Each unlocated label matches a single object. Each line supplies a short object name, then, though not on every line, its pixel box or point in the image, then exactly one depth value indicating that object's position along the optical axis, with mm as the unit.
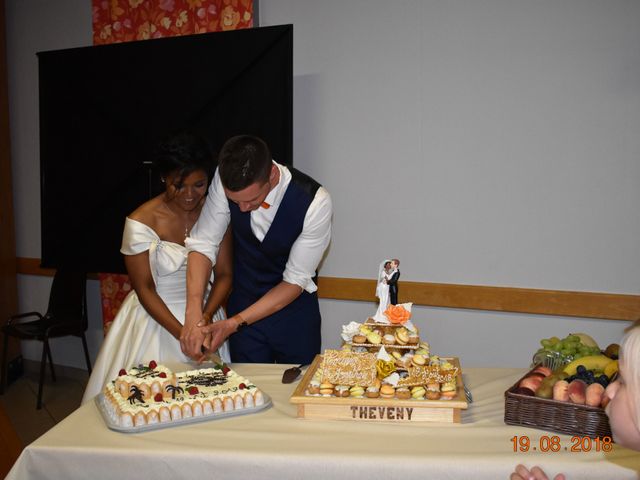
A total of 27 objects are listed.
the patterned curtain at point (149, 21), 3818
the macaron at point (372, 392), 1730
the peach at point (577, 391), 1602
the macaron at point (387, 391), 1731
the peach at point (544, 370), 1823
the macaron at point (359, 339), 1926
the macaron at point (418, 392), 1718
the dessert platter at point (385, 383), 1701
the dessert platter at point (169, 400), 1685
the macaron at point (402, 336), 1898
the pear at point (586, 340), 2057
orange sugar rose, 1941
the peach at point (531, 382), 1715
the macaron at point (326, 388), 1753
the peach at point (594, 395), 1578
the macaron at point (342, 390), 1742
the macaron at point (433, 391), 1707
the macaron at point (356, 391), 1741
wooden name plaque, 1686
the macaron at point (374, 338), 1910
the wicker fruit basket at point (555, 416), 1571
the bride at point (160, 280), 2625
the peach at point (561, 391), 1629
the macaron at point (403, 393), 1719
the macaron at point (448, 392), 1702
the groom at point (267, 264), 2379
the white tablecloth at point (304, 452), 1474
